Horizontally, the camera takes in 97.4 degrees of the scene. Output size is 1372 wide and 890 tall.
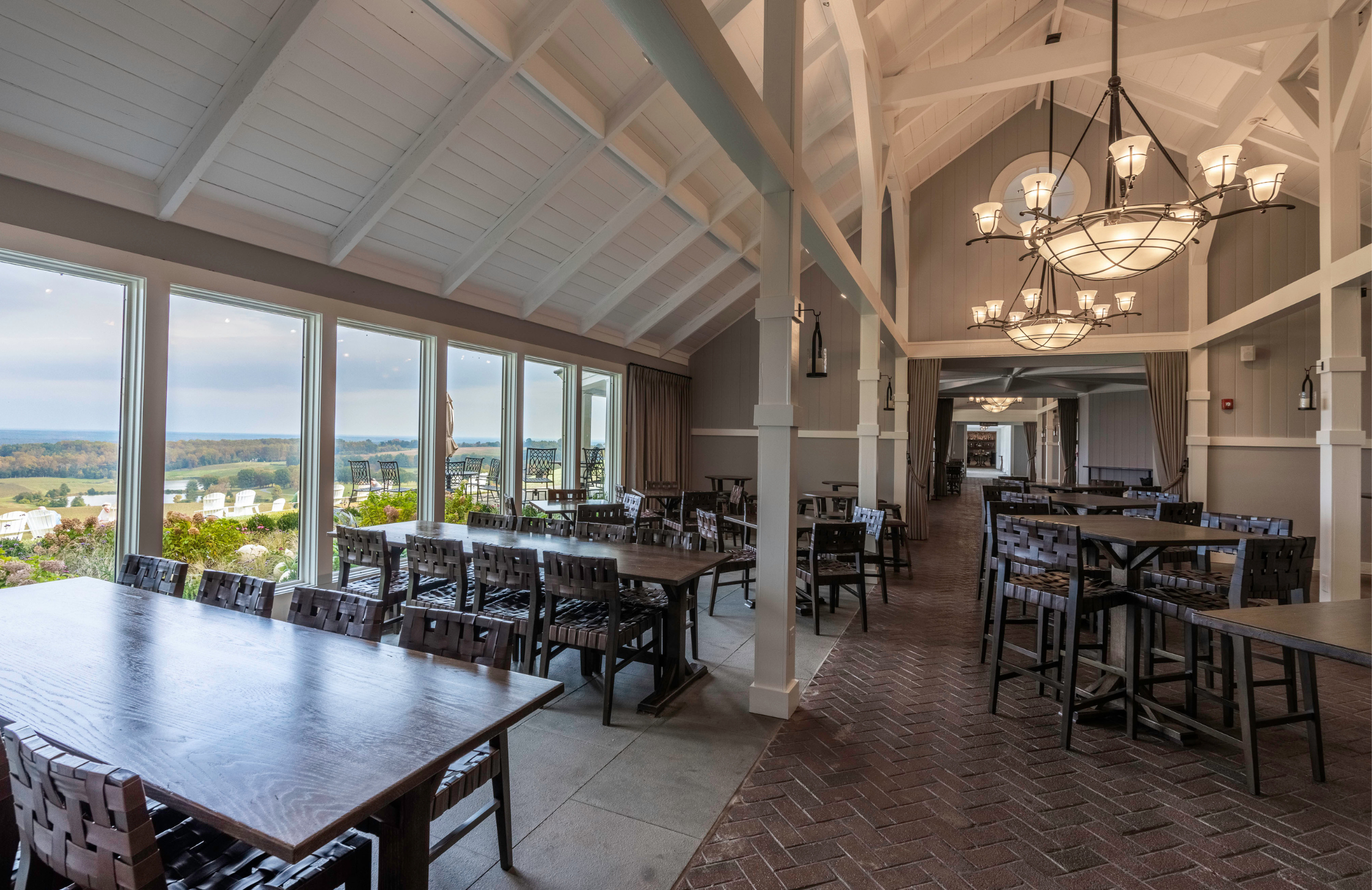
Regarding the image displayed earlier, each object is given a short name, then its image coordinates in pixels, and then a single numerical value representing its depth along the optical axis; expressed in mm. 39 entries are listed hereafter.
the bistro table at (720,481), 8961
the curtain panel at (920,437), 8562
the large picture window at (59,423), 3266
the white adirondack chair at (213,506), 4168
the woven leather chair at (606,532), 3982
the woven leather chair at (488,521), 4523
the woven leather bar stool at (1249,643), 2309
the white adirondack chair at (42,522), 3332
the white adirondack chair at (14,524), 3234
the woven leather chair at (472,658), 1615
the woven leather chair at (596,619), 2834
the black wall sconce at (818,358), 6004
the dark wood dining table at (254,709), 1100
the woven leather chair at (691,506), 6453
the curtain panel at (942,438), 14820
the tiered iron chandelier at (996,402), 14819
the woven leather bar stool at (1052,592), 2670
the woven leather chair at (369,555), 3561
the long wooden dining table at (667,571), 2992
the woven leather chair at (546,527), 4203
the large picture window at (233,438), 4035
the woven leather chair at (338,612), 2086
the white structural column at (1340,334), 4410
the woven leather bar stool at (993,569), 3857
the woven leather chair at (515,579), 3090
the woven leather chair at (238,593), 2379
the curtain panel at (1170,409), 7703
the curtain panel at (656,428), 9227
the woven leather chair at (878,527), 5059
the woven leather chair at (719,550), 4336
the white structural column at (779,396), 2959
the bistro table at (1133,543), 2781
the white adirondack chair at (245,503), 4352
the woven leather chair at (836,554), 4234
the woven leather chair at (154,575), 2658
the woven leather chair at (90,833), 954
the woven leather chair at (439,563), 3260
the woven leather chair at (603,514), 5238
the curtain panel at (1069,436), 14883
